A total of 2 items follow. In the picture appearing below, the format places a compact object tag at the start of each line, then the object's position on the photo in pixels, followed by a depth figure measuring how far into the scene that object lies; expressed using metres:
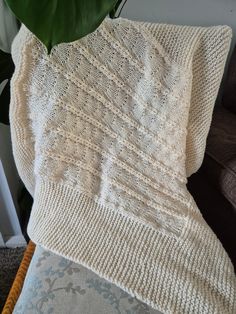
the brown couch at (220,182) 0.93
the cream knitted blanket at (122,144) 0.74
